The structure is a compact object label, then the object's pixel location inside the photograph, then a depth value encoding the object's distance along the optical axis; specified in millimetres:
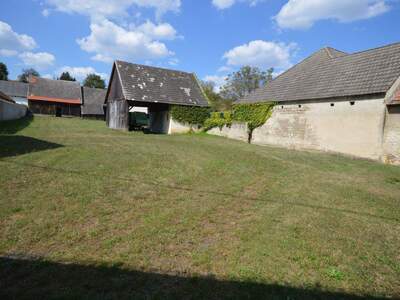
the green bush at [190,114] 21562
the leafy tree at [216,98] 48125
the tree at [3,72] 68631
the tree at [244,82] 50938
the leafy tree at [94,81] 79312
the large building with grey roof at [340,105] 12008
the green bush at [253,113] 18544
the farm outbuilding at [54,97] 41000
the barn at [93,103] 42438
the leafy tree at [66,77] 82750
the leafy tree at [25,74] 89306
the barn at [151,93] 20859
